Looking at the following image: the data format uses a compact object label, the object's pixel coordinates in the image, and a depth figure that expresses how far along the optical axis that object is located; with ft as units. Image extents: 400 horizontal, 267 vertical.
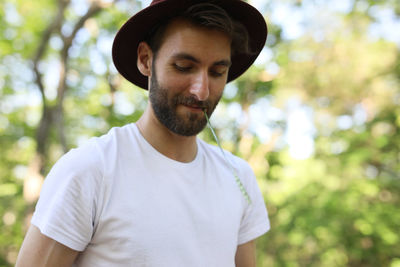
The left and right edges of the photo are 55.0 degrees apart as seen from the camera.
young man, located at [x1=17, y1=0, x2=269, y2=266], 4.10
